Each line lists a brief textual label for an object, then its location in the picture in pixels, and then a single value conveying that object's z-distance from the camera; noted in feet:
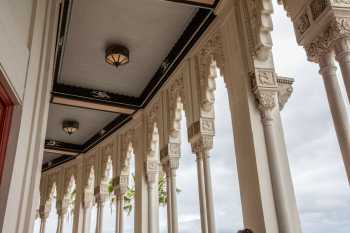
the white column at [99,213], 31.09
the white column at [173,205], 20.67
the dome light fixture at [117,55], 21.44
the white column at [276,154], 12.66
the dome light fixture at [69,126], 31.28
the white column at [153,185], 24.40
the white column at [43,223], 40.83
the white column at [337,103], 9.48
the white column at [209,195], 17.28
